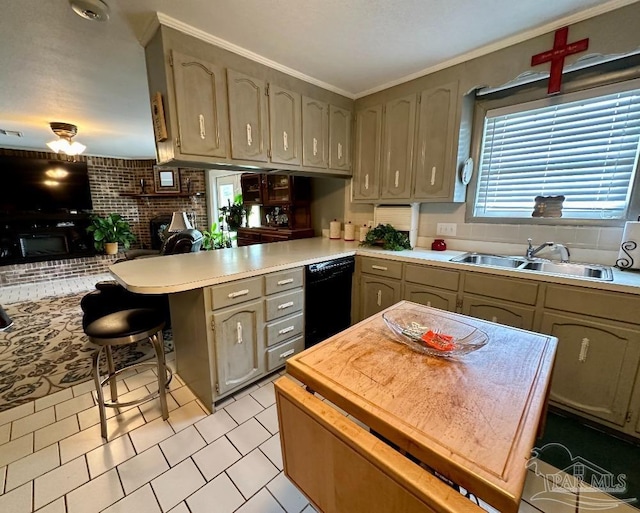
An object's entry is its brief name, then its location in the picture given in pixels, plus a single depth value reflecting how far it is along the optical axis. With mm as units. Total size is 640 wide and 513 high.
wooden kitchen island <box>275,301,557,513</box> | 603
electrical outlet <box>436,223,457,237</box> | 2699
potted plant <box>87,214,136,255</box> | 5582
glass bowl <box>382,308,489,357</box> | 1003
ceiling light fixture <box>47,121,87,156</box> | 3639
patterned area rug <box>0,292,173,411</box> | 2124
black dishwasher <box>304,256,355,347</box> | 2336
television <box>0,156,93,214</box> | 4848
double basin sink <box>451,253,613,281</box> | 1889
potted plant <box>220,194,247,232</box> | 4520
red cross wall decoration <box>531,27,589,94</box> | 1771
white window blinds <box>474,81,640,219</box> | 1937
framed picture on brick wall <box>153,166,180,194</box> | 6383
